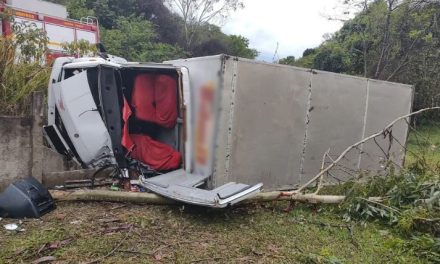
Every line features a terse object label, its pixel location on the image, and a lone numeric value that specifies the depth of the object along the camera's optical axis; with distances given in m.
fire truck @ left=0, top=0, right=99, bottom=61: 8.15
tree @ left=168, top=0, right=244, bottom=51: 25.73
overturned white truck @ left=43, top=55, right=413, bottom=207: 4.36
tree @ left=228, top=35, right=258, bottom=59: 28.89
